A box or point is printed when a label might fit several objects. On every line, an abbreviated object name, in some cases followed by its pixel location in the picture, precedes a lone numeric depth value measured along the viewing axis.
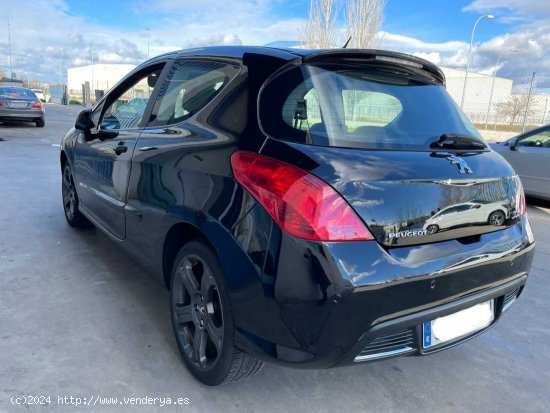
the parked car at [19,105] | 13.86
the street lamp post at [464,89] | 19.64
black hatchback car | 1.71
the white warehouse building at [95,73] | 66.38
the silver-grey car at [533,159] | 6.75
